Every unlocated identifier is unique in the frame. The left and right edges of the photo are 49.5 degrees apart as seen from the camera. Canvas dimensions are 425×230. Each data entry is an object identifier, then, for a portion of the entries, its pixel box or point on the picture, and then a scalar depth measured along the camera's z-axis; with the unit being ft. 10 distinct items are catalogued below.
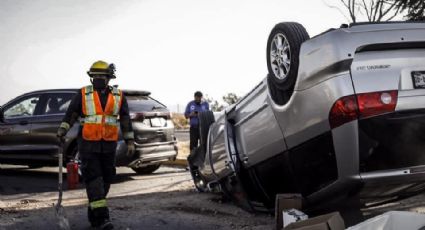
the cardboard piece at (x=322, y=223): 9.78
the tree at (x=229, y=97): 105.52
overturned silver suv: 11.02
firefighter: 16.06
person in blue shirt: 35.40
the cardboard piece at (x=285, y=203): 12.91
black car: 27.63
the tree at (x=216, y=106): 106.71
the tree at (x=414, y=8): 37.76
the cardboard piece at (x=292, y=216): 12.38
